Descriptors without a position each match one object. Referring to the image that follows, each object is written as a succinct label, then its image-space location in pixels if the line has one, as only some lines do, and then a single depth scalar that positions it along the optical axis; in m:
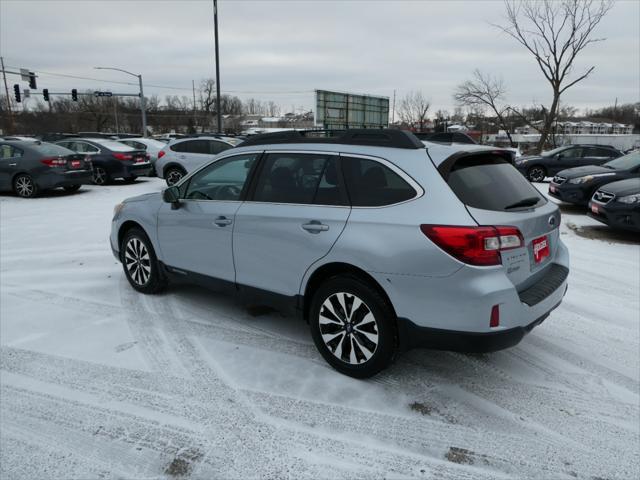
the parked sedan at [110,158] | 14.32
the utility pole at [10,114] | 49.77
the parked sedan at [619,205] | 7.56
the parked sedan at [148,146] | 16.67
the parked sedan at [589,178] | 9.95
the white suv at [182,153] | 13.85
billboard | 34.28
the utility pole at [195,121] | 77.53
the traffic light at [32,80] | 32.31
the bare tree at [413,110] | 62.84
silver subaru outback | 2.81
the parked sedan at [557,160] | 16.19
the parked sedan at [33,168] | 11.89
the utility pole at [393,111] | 66.91
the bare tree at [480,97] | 33.34
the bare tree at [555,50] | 27.72
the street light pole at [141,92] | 36.59
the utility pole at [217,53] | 20.73
